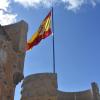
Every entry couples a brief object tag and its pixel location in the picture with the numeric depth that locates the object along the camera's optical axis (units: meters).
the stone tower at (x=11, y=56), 16.08
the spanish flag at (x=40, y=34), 19.44
